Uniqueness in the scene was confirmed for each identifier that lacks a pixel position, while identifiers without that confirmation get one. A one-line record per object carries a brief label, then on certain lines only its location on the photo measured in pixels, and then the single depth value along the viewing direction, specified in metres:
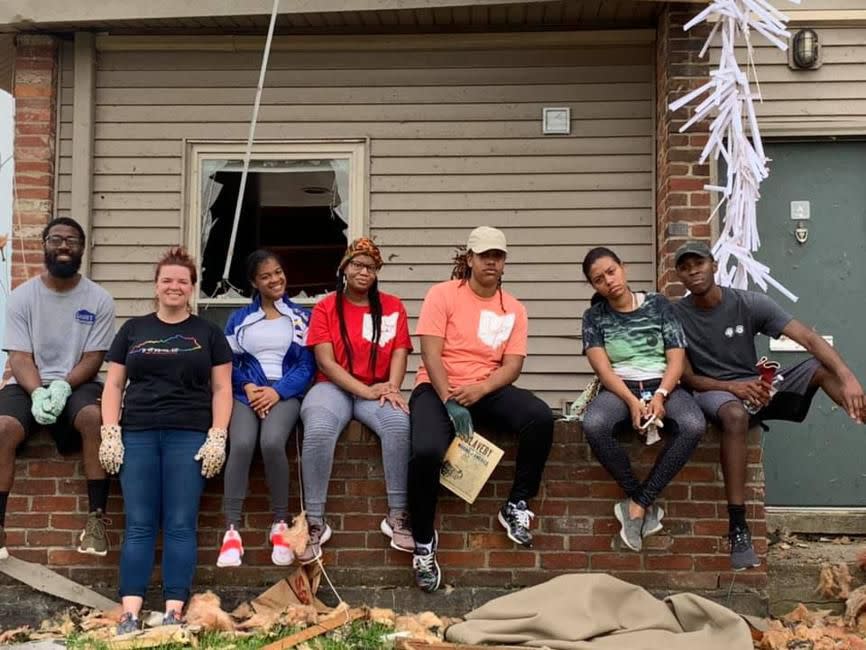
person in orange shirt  4.66
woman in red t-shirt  4.72
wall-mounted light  6.51
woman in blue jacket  4.66
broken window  6.71
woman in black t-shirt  4.50
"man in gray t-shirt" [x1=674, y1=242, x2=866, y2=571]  4.73
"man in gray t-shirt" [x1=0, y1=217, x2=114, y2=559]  4.70
